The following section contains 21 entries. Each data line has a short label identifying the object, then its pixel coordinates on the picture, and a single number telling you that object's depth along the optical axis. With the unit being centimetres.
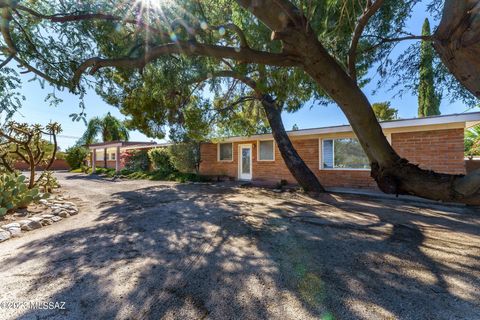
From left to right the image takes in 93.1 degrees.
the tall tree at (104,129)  2770
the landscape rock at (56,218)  530
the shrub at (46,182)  855
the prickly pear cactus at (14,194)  540
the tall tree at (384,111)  1795
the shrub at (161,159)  1595
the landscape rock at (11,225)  442
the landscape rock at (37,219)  496
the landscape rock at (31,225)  464
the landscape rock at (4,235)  409
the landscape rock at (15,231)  432
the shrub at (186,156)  1433
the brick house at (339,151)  752
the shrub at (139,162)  1819
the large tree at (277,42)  281
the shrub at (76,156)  2481
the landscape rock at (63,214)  562
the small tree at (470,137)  1233
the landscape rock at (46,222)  503
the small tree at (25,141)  672
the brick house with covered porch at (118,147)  1741
